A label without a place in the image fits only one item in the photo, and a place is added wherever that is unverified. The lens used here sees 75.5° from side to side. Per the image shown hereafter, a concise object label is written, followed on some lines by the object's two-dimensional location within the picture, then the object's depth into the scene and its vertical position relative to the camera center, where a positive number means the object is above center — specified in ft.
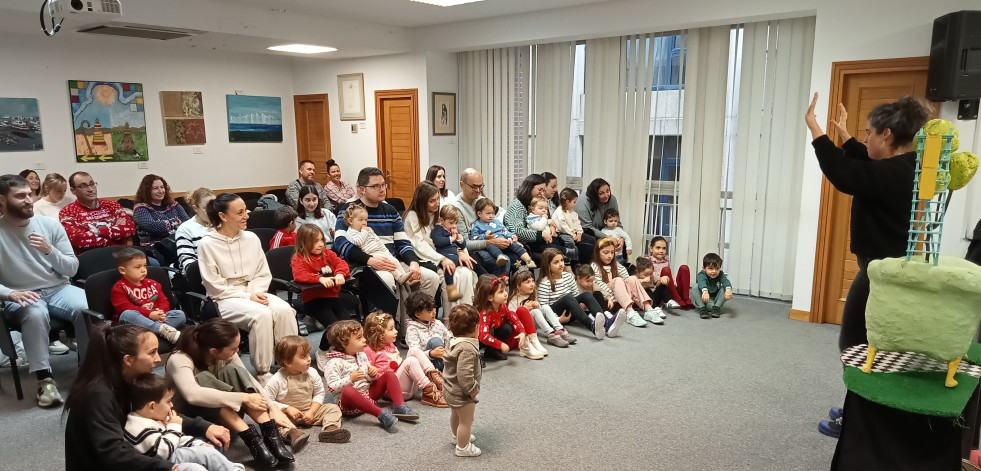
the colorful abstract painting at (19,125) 21.95 +0.57
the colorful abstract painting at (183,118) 26.22 +0.98
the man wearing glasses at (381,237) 14.82 -2.33
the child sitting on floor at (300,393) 10.58 -4.30
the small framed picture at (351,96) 27.81 +2.01
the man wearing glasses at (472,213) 17.39 -2.08
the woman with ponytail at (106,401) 7.29 -3.03
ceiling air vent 19.10 +3.42
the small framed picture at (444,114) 25.71 +1.12
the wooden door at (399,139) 26.11 +0.09
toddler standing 9.41 -3.43
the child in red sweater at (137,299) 11.68 -2.97
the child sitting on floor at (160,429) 7.91 -3.64
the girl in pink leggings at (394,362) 12.01 -4.17
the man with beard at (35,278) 12.10 -2.73
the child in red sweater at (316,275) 13.76 -2.90
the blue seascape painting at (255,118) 28.50 +1.04
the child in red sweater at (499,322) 13.83 -4.07
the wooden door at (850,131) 15.53 +0.26
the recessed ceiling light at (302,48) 24.82 +3.68
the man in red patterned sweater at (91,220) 15.40 -1.94
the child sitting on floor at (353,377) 11.32 -4.25
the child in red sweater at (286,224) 16.75 -2.22
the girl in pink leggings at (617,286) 17.52 -4.01
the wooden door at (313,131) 29.78 +0.49
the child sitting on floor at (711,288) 18.10 -4.22
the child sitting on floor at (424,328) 13.05 -3.89
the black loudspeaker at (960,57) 13.38 +1.81
